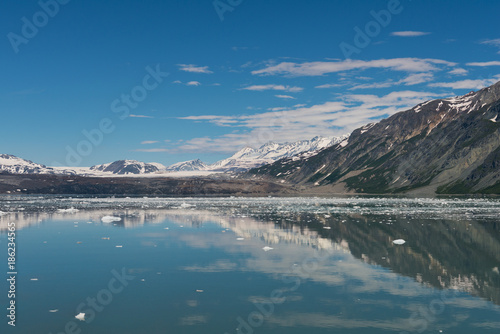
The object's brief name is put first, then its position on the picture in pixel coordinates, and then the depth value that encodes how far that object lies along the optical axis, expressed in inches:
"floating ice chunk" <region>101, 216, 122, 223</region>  2085.3
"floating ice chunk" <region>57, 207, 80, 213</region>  2804.6
